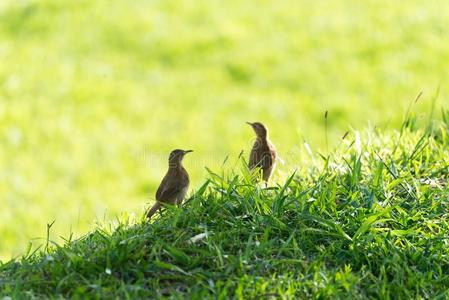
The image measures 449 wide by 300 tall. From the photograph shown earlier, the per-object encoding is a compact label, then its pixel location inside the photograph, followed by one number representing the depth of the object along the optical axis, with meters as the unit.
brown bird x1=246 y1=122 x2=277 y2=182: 13.12
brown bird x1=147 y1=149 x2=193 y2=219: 11.42
